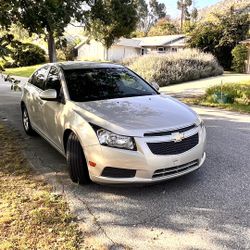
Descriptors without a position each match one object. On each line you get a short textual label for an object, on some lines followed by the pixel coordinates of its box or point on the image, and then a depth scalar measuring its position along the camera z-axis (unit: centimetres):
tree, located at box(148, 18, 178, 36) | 5044
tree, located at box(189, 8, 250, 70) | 2139
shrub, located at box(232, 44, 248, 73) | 1985
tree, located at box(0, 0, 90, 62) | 468
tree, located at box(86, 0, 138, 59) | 881
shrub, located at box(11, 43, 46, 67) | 3119
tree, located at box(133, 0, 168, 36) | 7340
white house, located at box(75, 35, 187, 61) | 3679
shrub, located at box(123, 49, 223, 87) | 1452
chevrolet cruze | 318
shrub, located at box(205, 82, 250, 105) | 881
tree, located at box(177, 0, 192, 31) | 6145
